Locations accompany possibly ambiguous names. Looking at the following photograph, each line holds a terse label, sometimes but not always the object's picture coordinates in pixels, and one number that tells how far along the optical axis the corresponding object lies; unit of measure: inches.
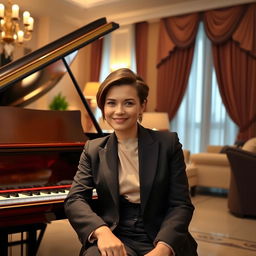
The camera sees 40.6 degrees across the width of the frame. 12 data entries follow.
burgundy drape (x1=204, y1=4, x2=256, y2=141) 239.5
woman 51.6
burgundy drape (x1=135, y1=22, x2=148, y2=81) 290.8
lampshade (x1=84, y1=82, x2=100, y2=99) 263.9
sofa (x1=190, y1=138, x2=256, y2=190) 201.8
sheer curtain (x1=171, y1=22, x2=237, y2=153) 255.0
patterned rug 119.2
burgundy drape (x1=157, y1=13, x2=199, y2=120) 263.3
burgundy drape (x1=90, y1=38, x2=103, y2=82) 320.5
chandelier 203.0
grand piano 61.8
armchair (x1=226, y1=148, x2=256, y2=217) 153.2
